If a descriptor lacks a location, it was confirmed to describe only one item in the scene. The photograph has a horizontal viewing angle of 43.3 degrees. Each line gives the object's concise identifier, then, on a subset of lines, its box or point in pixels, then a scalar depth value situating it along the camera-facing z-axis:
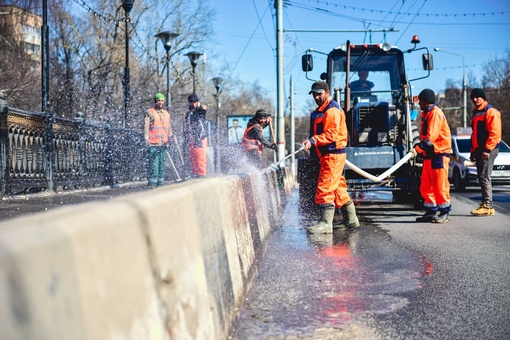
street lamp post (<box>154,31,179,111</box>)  20.91
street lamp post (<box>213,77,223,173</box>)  26.53
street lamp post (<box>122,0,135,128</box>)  16.16
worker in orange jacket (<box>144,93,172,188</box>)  12.80
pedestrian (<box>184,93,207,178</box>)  13.49
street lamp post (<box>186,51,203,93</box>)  25.78
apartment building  31.20
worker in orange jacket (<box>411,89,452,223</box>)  8.80
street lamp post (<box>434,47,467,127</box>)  45.06
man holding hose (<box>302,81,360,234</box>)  7.55
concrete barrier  1.40
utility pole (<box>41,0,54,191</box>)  11.23
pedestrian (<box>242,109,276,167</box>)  12.33
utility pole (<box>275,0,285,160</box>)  22.81
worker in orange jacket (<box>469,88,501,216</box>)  10.05
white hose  9.42
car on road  17.69
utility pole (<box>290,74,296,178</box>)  44.78
